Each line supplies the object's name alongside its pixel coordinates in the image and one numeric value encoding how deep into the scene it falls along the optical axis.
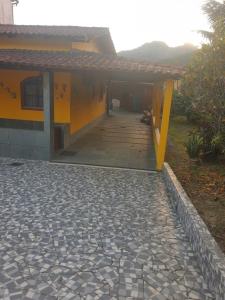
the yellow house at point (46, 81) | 8.83
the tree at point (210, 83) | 8.37
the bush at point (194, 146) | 9.80
